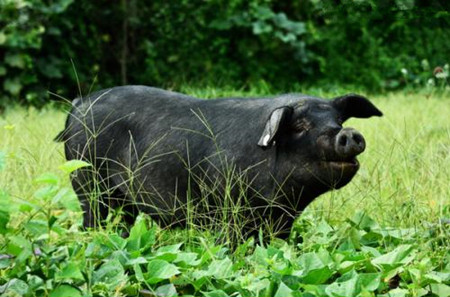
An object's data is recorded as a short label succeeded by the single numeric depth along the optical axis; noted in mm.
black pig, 7199
